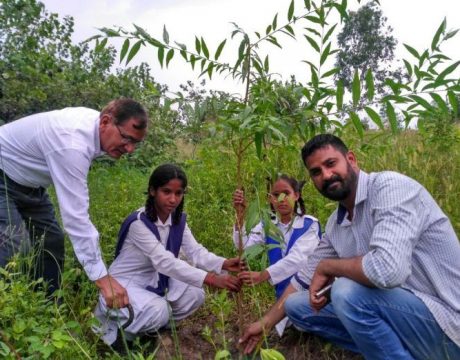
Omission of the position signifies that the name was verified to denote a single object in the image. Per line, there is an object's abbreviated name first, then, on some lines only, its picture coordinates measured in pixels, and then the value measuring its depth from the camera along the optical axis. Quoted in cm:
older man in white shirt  248
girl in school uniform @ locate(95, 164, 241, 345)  285
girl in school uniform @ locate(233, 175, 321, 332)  288
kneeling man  206
